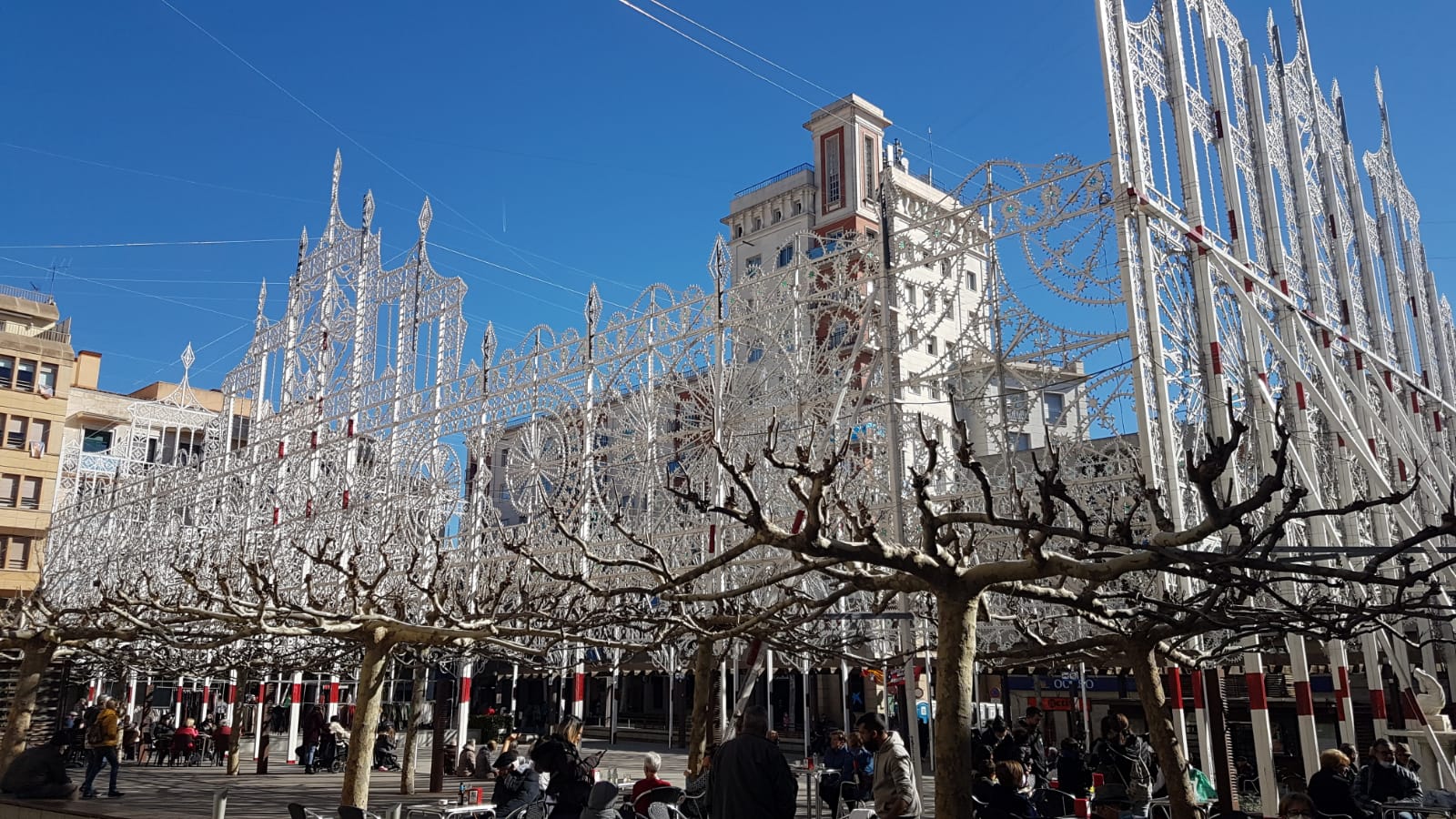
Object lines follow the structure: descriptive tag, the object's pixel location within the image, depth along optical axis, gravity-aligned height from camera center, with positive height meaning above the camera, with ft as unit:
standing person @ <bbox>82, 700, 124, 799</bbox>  61.87 -3.24
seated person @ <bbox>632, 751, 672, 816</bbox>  35.09 -3.33
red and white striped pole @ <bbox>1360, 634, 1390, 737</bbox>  49.01 -0.57
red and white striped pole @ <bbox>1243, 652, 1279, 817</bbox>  38.65 -2.31
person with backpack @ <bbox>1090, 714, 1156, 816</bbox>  40.22 -3.61
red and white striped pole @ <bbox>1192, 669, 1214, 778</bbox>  41.81 -2.36
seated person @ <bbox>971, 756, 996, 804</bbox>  31.96 -3.15
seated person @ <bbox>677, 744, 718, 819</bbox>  39.65 -4.33
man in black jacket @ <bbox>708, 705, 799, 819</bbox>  22.06 -2.12
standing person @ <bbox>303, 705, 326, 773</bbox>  84.99 -4.45
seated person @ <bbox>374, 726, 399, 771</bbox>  92.43 -6.06
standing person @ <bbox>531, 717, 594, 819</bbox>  29.48 -2.59
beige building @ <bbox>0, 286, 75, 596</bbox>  141.38 +30.36
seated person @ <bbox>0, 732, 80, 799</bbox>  50.01 -4.21
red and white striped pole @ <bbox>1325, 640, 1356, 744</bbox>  45.88 -0.65
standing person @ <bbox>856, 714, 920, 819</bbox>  26.27 -2.55
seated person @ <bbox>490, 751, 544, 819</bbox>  33.83 -3.50
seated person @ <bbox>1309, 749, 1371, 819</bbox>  33.60 -3.60
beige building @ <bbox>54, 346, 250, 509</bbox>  136.05 +35.46
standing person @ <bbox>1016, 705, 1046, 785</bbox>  62.90 -4.36
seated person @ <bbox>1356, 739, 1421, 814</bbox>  35.27 -3.58
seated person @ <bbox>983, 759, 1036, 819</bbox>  31.35 -3.43
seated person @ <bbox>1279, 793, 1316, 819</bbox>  24.95 -3.03
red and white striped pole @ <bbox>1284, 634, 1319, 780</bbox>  40.93 -1.25
